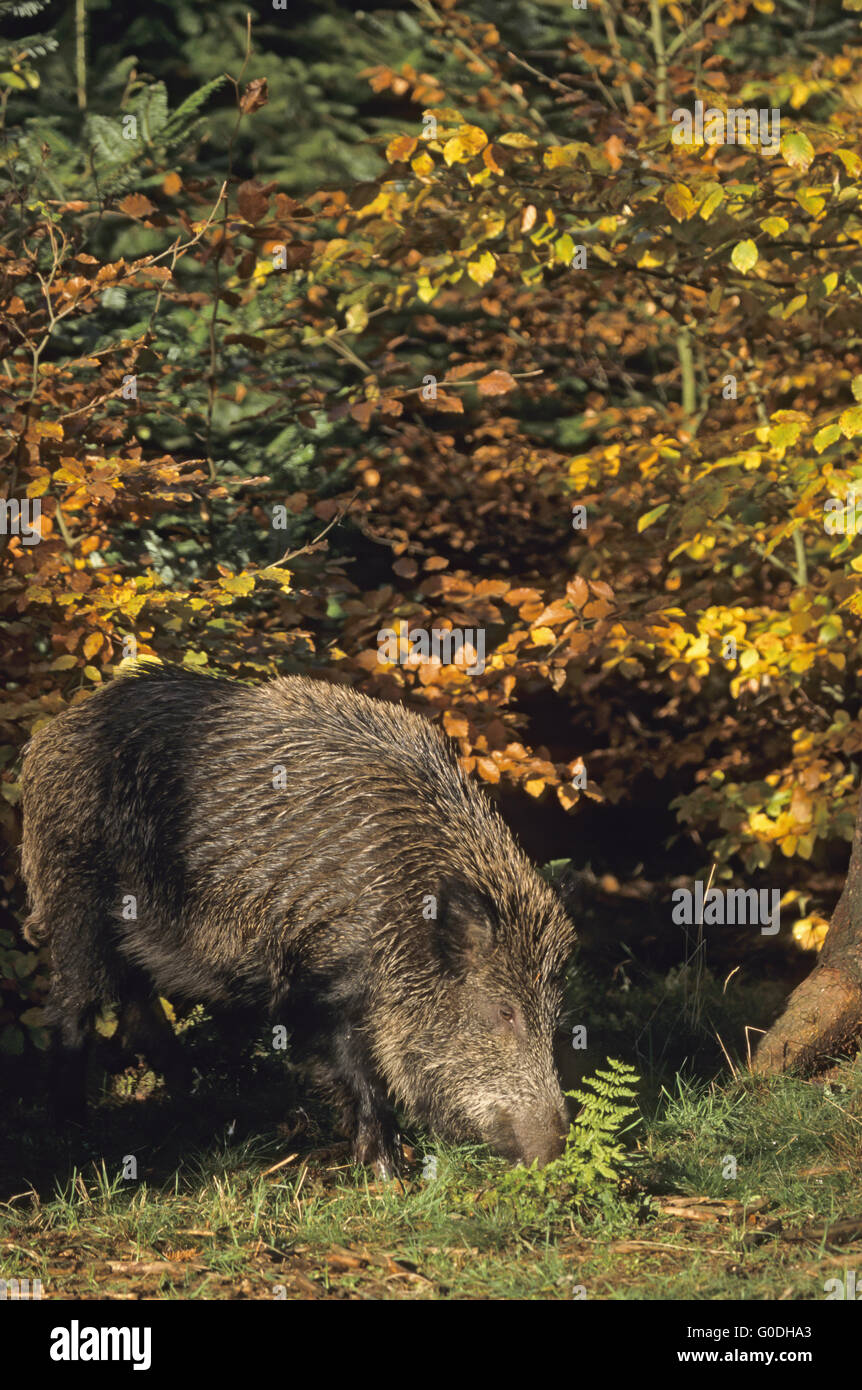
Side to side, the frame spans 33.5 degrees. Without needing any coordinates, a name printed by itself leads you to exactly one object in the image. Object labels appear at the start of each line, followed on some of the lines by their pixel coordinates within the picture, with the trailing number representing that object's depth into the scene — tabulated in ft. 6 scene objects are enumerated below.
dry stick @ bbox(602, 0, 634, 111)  26.27
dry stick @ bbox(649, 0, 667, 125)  24.41
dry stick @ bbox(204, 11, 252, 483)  18.43
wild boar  15.25
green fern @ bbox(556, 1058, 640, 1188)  13.55
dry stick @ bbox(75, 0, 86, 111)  26.86
